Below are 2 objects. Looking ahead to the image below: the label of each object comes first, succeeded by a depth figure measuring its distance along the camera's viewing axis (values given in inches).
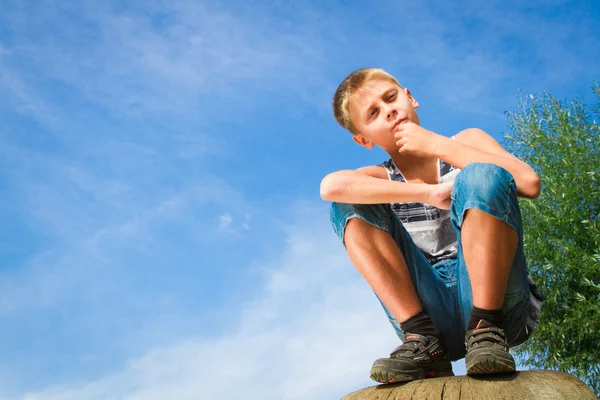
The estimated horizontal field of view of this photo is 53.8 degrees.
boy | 109.5
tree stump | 96.1
